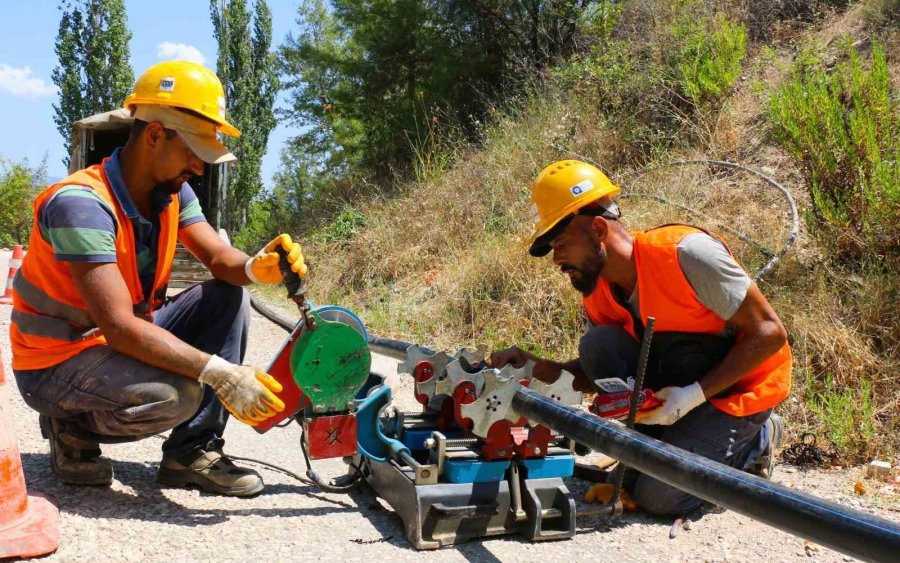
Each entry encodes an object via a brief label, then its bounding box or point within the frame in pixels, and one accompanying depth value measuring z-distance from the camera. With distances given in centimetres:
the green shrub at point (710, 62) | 786
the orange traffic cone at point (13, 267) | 812
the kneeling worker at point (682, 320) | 300
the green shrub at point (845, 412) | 388
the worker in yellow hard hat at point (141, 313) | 268
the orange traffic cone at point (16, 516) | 229
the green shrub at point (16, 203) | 2712
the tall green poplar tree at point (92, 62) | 2109
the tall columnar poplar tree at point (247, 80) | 2153
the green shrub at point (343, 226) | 1090
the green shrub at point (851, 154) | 486
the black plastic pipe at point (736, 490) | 164
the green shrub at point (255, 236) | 1509
